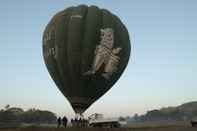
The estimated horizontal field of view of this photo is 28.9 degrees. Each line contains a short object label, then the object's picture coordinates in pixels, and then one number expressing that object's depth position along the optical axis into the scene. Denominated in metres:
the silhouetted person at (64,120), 38.22
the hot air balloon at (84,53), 37.66
